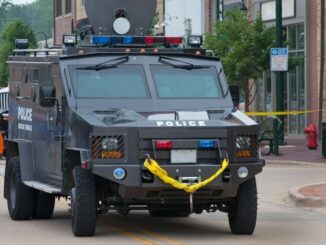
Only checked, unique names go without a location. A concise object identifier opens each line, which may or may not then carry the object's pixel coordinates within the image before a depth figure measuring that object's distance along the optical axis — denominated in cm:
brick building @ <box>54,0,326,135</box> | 4030
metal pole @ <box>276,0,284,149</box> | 3425
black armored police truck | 1302
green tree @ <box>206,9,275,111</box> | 3750
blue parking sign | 3209
